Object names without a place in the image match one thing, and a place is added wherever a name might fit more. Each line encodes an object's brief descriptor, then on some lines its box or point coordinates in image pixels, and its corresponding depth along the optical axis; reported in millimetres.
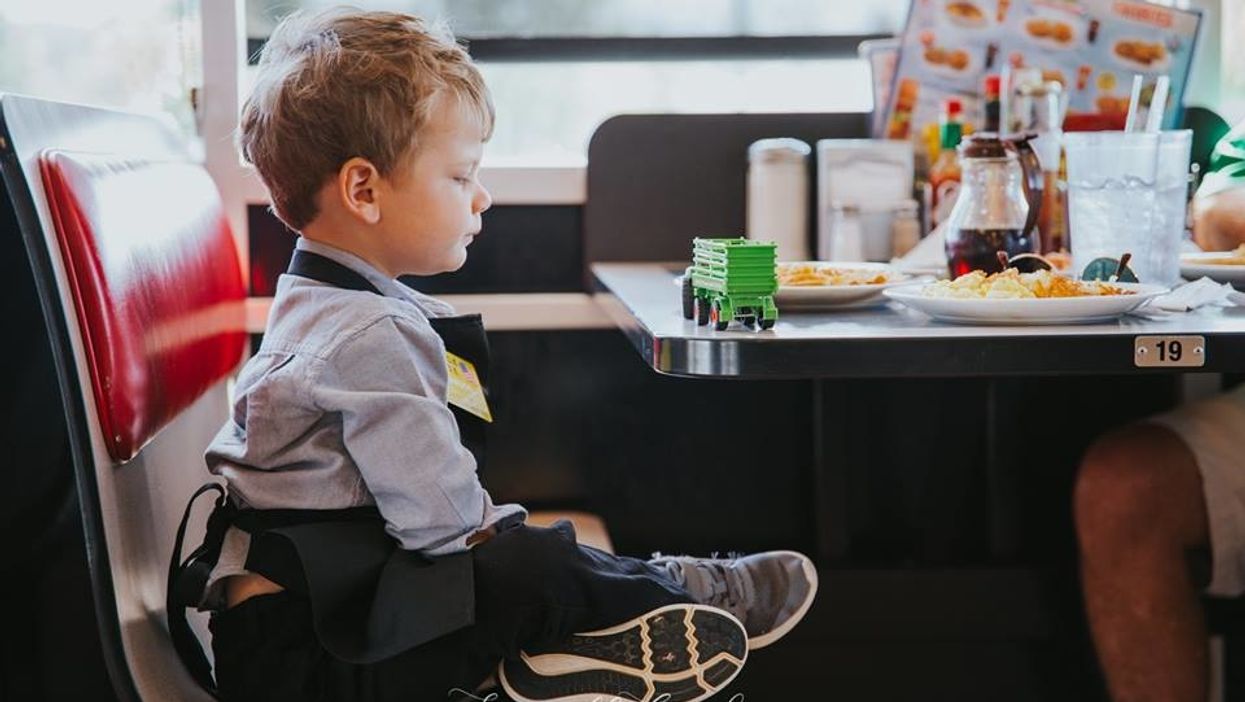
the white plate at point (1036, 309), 2700
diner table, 2623
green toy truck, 2683
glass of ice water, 2923
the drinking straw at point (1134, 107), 3074
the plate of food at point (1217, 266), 2955
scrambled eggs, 2748
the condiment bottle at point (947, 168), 3430
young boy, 2667
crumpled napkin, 2755
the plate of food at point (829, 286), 2852
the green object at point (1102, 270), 2906
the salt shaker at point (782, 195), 3540
